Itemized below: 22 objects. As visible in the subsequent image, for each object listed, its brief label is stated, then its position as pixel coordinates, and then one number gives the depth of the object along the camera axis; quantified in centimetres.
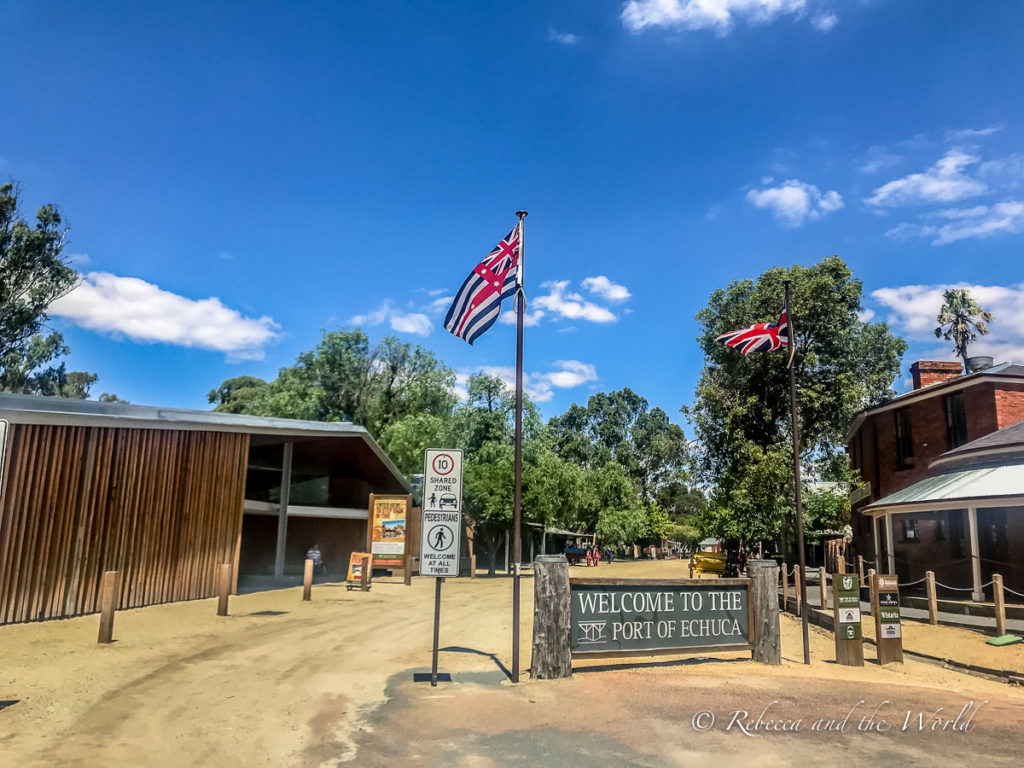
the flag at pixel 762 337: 1299
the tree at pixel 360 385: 4891
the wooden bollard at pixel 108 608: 1068
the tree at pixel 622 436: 7288
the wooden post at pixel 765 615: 1055
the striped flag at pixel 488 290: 995
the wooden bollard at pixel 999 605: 1405
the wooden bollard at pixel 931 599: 1603
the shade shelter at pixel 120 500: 1251
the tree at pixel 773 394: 2900
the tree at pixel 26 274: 3562
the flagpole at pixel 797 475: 1162
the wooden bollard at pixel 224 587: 1425
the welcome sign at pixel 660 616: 933
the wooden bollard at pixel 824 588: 1722
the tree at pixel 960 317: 4950
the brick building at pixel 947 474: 1902
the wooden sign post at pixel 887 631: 1186
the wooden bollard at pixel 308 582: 1747
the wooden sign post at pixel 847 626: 1142
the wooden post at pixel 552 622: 897
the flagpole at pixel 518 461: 880
